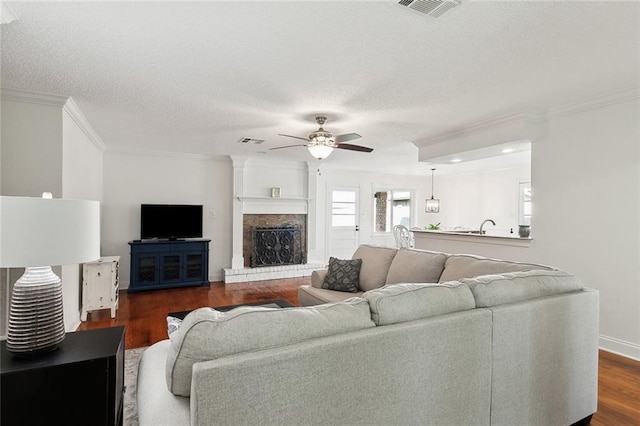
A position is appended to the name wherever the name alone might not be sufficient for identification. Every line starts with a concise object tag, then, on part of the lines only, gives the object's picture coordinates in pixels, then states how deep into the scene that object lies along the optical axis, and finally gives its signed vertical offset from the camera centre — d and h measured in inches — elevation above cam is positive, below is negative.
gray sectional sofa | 43.5 -23.2
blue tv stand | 211.9 -35.5
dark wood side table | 54.3 -30.1
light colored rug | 82.3 -51.4
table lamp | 54.4 -7.8
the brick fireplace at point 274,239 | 259.1 -22.7
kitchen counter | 155.9 -16.2
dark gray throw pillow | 143.3 -28.0
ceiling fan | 141.8 +30.1
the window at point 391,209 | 339.9 +3.3
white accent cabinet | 157.2 -36.9
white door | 311.1 -9.7
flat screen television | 221.0 -7.7
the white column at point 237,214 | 250.4 -2.6
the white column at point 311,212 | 279.7 -0.6
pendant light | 328.2 +7.5
